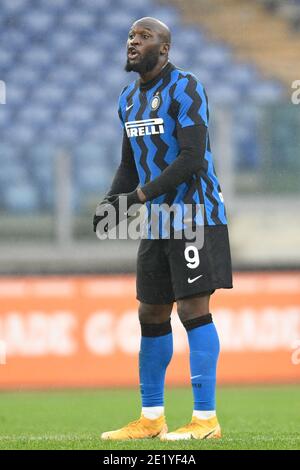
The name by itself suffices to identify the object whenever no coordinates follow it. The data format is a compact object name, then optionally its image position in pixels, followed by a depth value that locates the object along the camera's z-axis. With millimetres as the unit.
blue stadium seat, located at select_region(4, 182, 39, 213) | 18625
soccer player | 9703
